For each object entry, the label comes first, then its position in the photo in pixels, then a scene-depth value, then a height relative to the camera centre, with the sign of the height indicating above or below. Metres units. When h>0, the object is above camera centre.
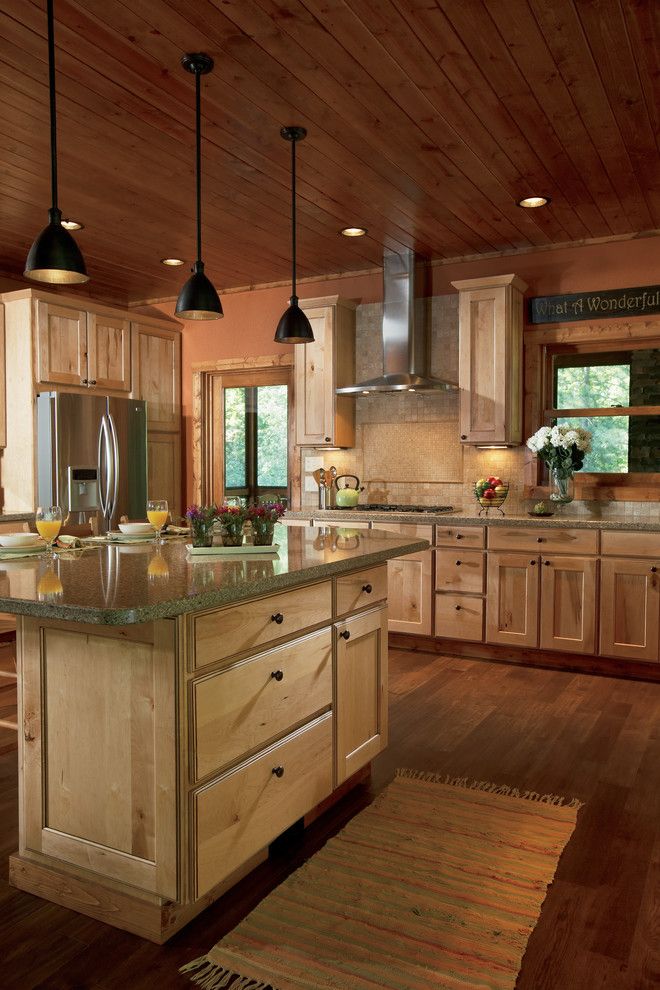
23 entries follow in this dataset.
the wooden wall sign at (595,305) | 4.98 +1.12
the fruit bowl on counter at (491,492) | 5.23 -0.14
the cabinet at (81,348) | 5.61 +0.95
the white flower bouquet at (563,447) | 4.93 +0.16
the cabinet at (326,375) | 5.75 +0.74
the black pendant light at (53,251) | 2.42 +0.70
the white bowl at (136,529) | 3.16 -0.24
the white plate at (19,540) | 2.63 -0.24
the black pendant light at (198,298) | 3.09 +0.70
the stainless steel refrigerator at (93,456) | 5.54 +0.11
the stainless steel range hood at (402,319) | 5.52 +1.11
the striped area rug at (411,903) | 1.85 -1.22
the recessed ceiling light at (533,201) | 4.41 +1.58
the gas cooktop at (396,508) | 5.37 -0.26
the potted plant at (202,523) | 2.65 -0.18
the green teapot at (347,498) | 5.60 -0.20
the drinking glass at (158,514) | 3.02 -0.17
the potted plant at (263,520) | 2.67 -0.17
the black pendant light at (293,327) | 3.79 +0.72
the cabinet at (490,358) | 5.14 +0.78
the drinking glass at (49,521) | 2.55 -0.17
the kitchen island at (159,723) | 1.92 -0.70
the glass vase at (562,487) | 5.02 -0.10
